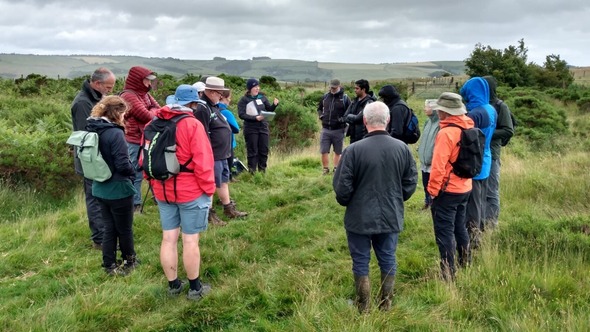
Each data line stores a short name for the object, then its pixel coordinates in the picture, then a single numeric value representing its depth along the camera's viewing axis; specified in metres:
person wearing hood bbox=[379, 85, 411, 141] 6.20
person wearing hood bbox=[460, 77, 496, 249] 4.56
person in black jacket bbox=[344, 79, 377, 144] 7.11
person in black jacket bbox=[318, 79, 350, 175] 8.40
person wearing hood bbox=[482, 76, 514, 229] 5.00
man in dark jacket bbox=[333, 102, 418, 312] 3.43
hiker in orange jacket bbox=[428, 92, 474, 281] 3.93
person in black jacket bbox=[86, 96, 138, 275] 4.23
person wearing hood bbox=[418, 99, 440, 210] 5.52
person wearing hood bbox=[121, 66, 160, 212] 5.70
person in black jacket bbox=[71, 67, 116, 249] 4.98
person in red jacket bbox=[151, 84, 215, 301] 3.75
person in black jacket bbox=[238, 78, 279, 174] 8.09
